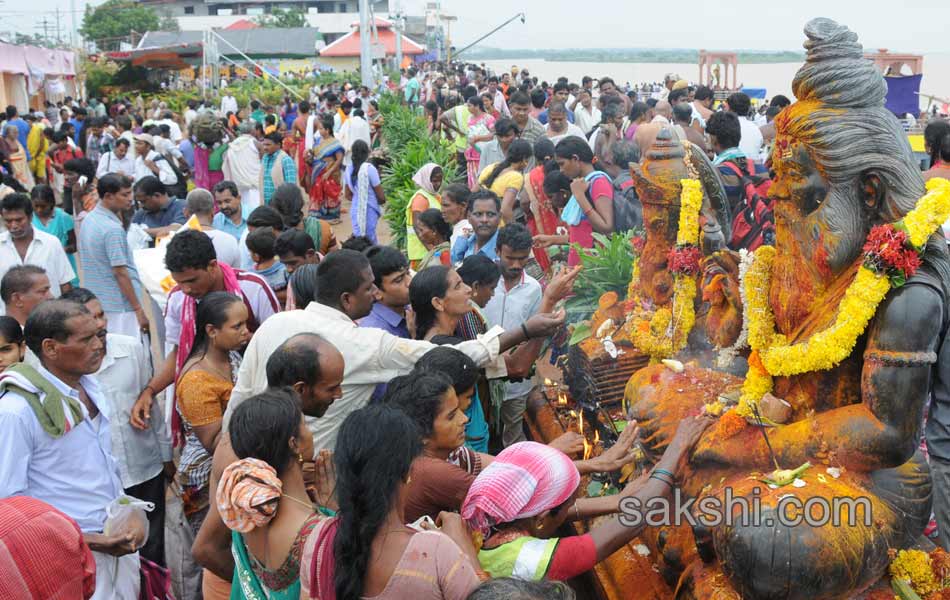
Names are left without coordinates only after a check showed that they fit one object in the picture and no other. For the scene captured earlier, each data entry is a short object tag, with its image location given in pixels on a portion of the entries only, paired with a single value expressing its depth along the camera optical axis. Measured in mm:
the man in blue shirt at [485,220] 6645
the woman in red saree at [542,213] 7664
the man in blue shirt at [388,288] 4828
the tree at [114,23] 74500
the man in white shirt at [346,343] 3941
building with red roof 62188
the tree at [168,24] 79788
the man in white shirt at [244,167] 11875
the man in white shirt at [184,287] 4750
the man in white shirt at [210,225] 6406
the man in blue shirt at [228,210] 7738
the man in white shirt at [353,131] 16109
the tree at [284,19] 86125
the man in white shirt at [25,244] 6559
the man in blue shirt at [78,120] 19394
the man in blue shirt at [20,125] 16844
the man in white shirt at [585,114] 14969
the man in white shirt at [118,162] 12531
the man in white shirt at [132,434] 4578
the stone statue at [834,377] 3094
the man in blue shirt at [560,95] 11827
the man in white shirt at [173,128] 15977
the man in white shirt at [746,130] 9375
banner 12852
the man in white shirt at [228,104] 25703
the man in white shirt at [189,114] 19320
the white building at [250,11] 93500
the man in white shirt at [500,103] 17702
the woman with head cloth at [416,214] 8531
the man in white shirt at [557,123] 10688
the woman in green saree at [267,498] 2707
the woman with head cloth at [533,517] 2988
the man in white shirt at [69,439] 3461
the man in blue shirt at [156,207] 7848
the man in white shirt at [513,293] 5609
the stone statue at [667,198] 4754
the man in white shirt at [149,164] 12000
